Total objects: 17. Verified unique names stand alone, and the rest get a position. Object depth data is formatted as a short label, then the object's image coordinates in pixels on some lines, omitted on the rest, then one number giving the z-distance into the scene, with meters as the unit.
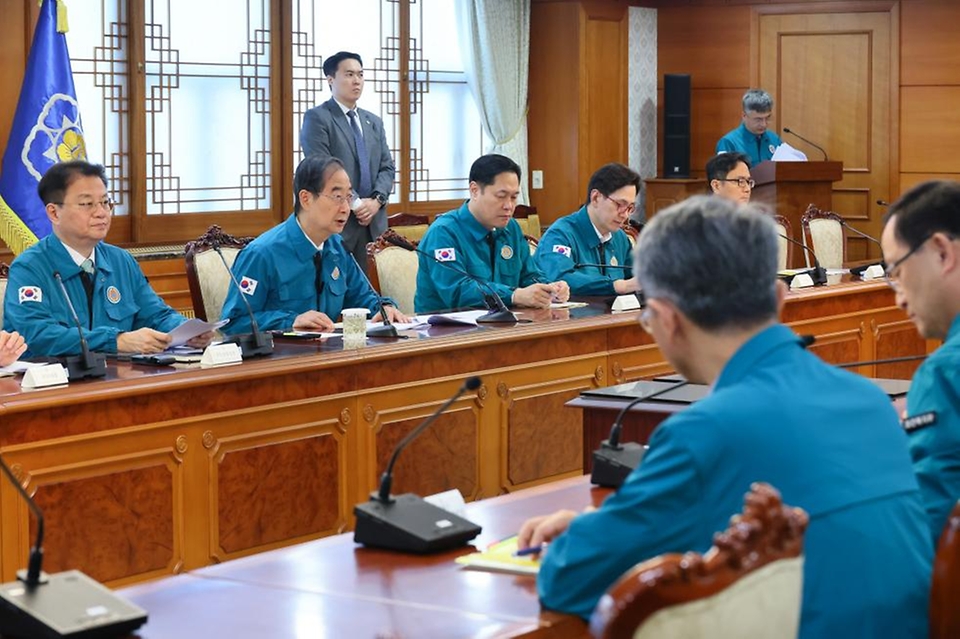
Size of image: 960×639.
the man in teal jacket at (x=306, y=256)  4.68
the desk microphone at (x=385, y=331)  4.24
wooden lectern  8.33
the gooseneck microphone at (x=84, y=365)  3.48
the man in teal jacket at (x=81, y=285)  3.96
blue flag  5.98
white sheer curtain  8.44
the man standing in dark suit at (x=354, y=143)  6.58
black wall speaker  9.31
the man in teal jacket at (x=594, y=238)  5.58
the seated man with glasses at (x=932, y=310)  2.06
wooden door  9.23
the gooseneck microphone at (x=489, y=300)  4.52
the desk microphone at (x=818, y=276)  5.81
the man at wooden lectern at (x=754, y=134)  8.73
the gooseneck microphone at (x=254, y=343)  3.86
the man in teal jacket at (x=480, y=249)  5.21
